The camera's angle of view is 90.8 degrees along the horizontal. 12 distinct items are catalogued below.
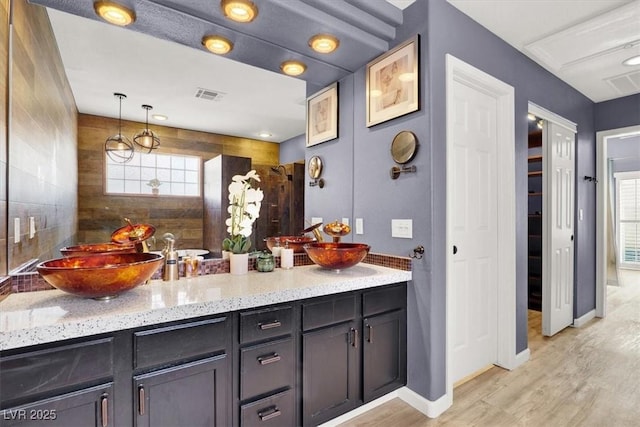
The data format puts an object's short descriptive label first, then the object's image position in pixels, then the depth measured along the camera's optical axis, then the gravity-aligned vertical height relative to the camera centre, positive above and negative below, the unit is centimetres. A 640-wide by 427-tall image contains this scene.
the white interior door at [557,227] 319 -13
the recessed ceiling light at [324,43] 199 +111
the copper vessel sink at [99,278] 119 -25
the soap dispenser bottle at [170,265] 171 -27
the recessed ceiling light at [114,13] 159 +105
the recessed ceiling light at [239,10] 165 +109
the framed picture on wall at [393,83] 206 +91
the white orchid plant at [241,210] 200 +3
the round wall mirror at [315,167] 275 +41
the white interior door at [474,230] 230 -12
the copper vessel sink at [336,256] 195 -26
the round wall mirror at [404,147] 204 +45
